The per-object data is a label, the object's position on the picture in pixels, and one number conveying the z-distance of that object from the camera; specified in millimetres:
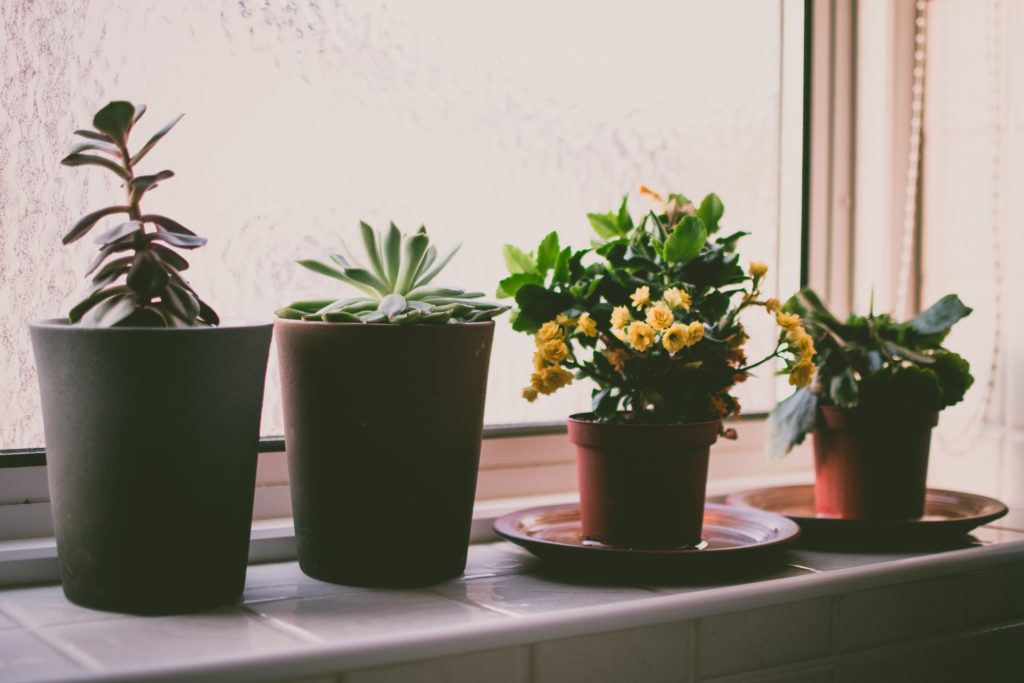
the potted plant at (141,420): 884
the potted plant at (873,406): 1233
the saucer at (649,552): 1051
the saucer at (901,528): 1211
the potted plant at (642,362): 1073
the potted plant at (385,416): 995
